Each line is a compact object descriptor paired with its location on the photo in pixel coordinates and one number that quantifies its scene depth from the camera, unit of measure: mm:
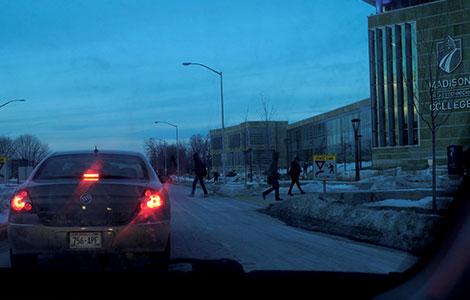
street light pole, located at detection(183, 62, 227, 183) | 30562
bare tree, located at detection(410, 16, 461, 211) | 9623
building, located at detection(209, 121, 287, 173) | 78994
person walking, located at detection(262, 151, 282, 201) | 16594
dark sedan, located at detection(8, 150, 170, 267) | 4555
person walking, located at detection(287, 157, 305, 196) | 18219
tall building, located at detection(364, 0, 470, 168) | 34969
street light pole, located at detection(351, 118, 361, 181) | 26394
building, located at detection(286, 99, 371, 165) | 55547
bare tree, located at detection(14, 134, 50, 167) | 74456
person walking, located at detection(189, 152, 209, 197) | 19500
